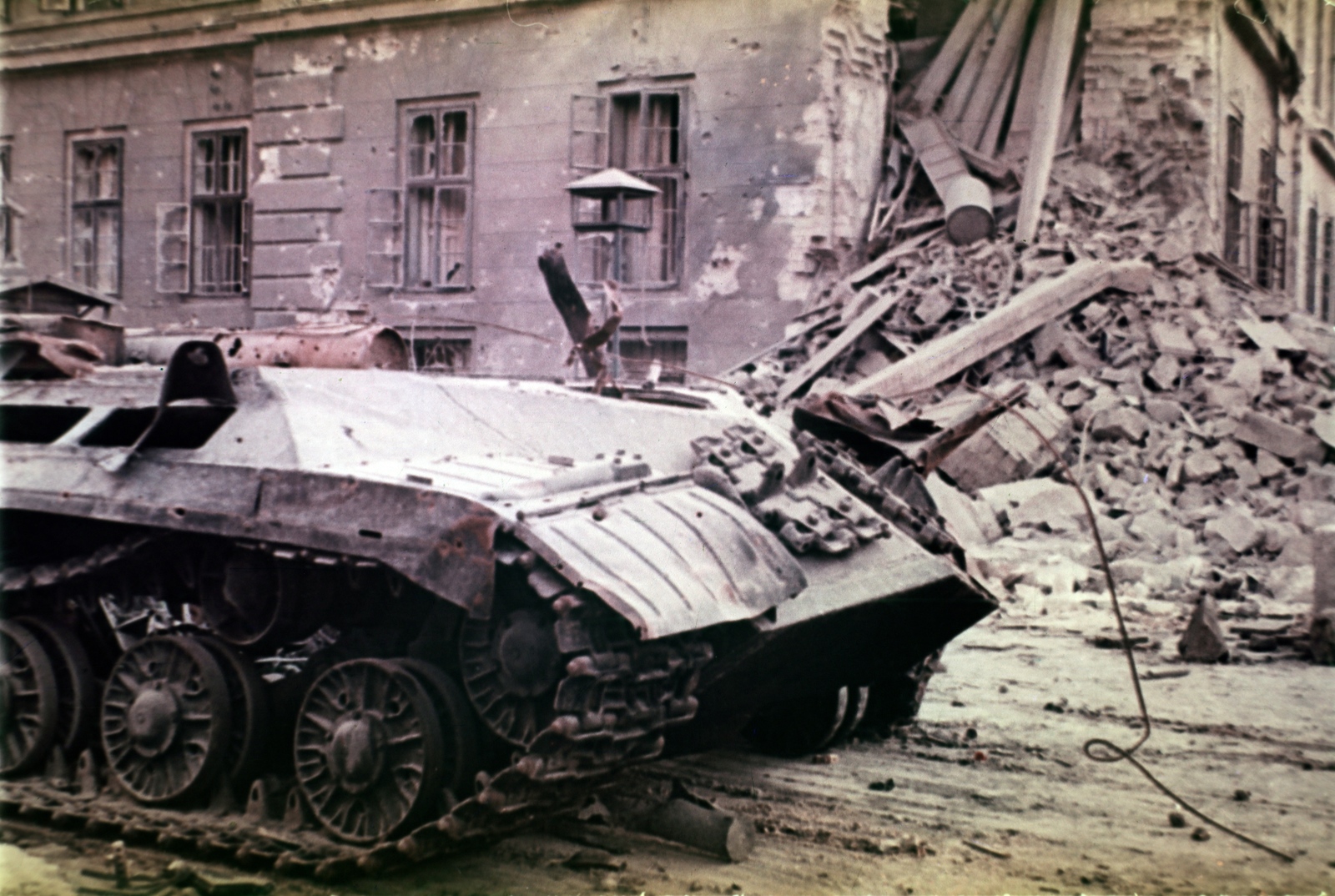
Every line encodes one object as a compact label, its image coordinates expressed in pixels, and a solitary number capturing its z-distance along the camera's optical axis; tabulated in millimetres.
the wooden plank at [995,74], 16453
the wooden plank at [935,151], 15891
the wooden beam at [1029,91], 16141
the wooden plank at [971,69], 16641
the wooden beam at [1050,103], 15195
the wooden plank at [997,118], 16344
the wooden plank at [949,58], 16781
